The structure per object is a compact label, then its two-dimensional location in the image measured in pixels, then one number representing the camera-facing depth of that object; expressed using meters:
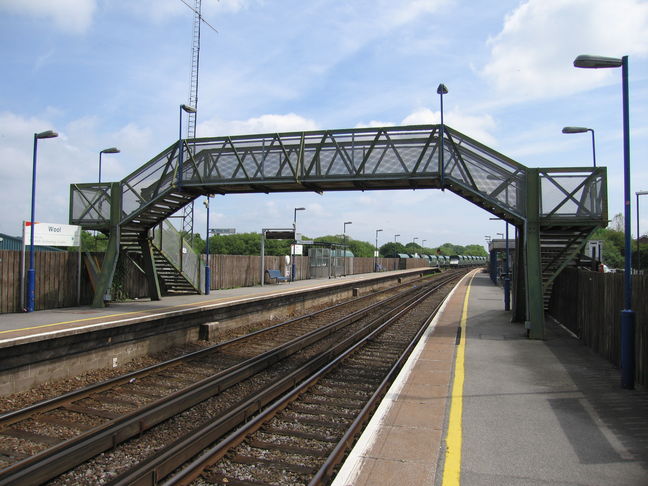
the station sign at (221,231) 26.44
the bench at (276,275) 29.47
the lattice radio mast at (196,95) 22.01
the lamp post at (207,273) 20.66
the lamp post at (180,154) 14.54
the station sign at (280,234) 29.27
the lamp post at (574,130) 15.65
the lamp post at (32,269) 13.43
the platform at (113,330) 8.54
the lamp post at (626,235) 7.41
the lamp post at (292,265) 32.84
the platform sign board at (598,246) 24.62
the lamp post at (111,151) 16.78
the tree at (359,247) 130.62
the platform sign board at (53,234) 13.93
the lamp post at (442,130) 13.05
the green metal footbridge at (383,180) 13.04
